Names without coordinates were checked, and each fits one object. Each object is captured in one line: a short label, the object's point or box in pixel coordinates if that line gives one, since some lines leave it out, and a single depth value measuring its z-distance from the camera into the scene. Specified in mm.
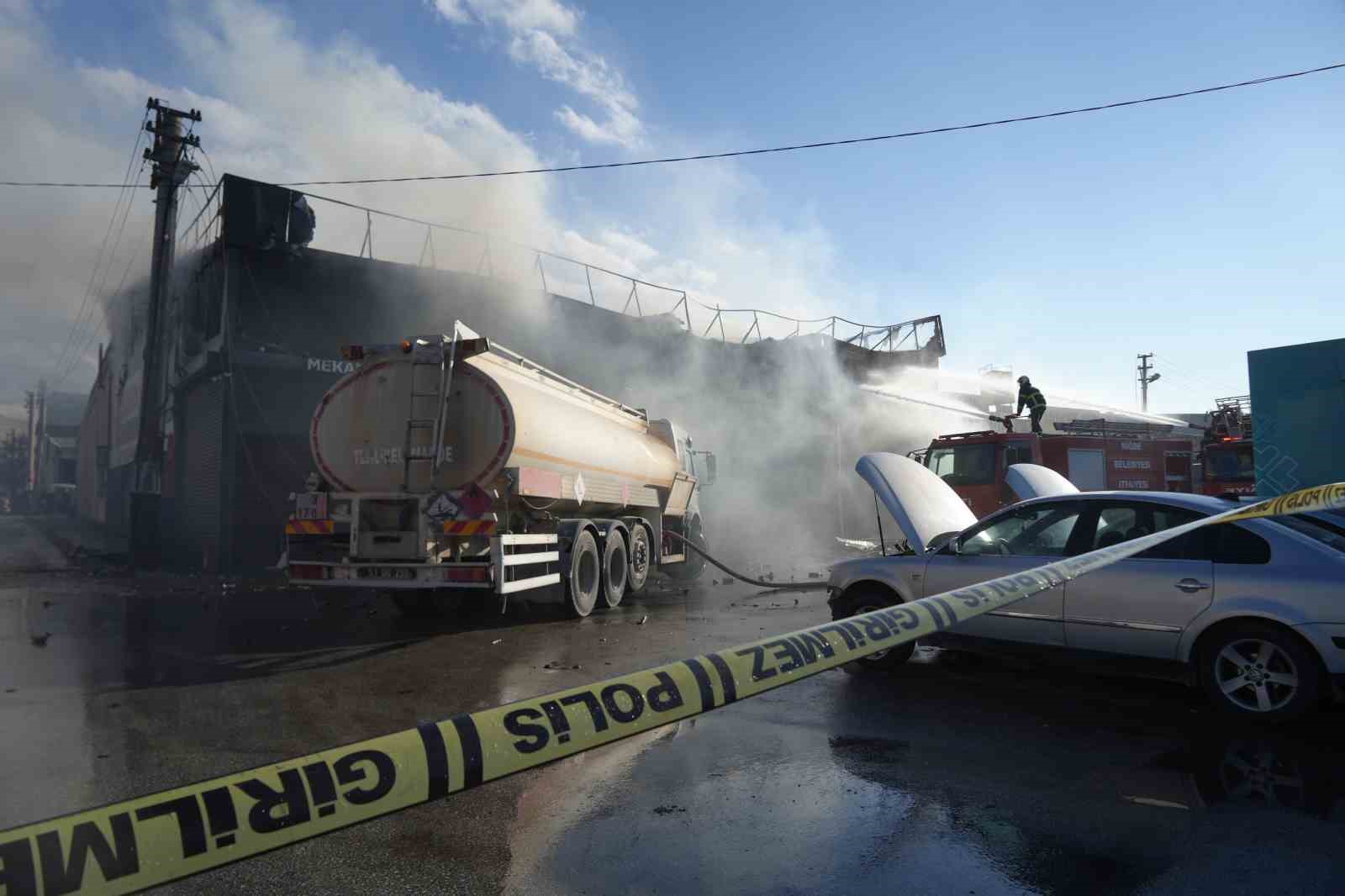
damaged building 17266
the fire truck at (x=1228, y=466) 13578
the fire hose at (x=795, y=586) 12712
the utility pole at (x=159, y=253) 17516
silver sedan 4551
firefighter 14906
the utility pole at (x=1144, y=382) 60003
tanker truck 7938
